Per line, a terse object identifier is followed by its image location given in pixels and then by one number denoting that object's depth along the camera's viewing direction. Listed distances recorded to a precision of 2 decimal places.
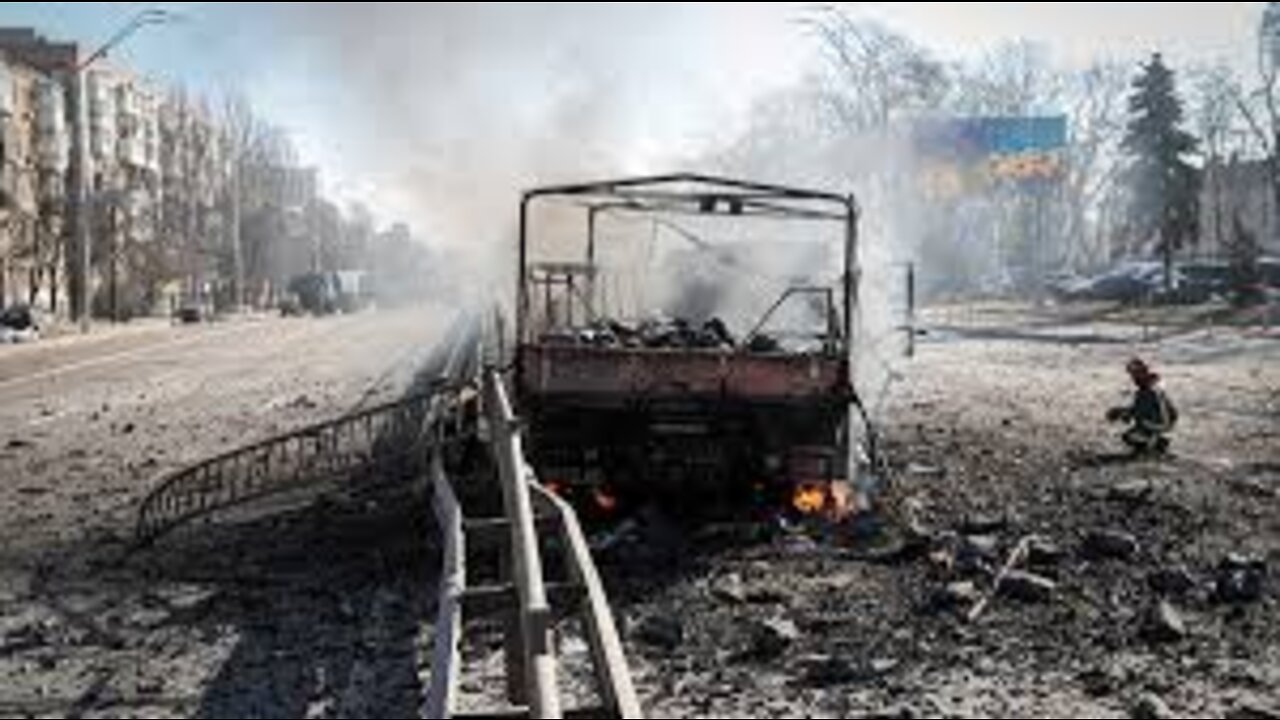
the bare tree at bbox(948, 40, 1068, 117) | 93.88
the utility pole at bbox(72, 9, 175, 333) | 57.16
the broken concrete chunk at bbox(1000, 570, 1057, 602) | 9.84
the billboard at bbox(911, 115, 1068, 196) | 65.50
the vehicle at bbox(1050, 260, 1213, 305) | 57.75
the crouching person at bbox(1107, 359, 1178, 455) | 16.72
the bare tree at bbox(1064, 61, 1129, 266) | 108.12
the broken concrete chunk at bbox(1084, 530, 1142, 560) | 11.08
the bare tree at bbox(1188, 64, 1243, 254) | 93.19
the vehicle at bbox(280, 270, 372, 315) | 91.62
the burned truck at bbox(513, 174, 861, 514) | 12.30
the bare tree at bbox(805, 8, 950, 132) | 47.03
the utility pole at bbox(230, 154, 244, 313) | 90.06
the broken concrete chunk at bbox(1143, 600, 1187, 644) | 8.85
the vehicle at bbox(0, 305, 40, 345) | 54.89
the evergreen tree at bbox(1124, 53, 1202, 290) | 63.12
